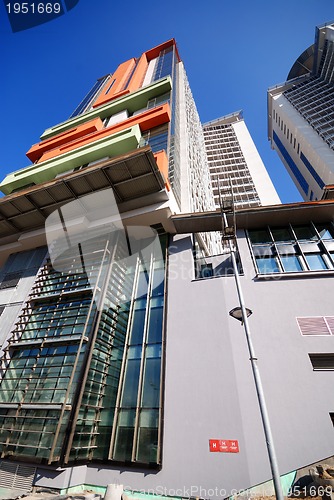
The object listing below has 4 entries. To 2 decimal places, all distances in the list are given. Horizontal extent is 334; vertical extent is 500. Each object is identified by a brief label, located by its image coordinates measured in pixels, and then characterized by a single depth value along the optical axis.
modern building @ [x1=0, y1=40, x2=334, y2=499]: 9.54
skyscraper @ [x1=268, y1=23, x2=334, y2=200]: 48.50
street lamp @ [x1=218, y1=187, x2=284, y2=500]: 5.10
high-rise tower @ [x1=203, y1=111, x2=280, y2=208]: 51.72
